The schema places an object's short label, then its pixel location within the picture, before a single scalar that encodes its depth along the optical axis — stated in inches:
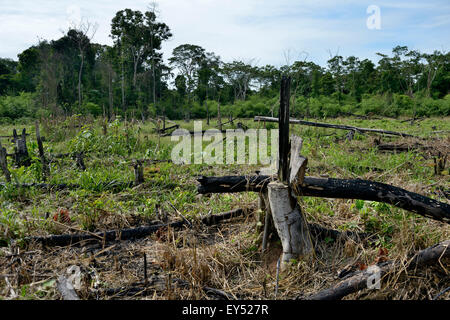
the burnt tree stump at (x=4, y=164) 172.9
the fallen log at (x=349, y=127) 296.9
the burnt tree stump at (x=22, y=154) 218.7
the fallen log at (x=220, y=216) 136.5
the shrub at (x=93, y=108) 768.3
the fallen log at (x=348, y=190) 89.4
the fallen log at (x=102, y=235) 119.0
